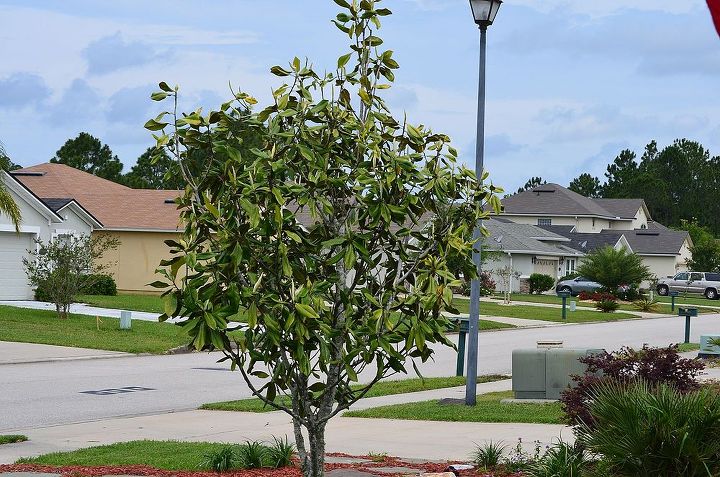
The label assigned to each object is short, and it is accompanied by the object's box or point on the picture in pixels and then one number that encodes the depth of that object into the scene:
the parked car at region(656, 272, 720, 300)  74.25
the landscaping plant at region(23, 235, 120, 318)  33.09
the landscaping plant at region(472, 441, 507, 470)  10.66
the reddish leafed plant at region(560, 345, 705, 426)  11.33
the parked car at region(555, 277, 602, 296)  69.50
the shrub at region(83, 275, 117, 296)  45.17
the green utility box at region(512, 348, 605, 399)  16.95
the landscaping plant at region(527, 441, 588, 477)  8.94
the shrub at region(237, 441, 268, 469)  10.58
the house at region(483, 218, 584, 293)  71.94
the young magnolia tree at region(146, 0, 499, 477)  7.38
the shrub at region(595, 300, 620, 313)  53.38
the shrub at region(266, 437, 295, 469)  10.61
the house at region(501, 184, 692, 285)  87.31
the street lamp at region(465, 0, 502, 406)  15.91
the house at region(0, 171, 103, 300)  40.31
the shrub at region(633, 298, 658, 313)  57.12
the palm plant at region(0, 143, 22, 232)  31.17
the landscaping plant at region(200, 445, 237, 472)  10.37
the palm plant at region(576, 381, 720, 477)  7.84
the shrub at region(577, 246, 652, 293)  63.59
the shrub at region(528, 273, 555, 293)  72.38
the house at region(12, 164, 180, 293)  48.31
